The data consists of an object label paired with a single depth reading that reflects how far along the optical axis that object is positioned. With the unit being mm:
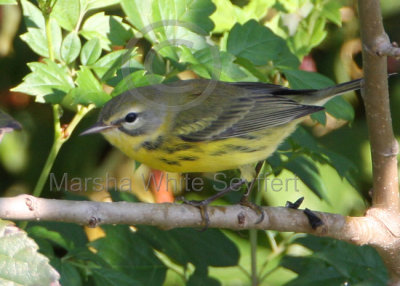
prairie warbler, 5820
